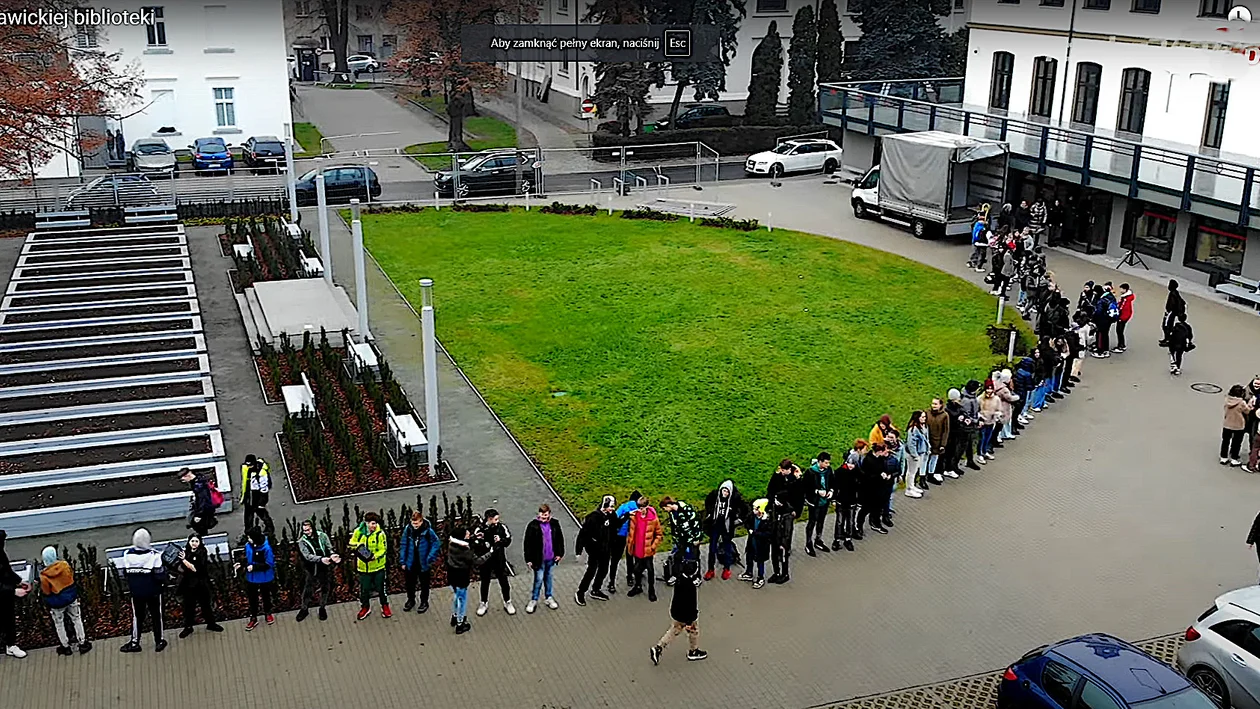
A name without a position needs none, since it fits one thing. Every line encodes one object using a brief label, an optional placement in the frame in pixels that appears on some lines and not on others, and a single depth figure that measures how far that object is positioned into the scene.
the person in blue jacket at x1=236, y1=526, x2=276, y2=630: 12.09
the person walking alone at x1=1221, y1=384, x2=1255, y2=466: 16.66
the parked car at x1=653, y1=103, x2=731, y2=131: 48.34
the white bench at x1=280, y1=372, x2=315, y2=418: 18.03
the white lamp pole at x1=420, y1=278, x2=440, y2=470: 15.69
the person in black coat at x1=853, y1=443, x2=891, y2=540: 14.27
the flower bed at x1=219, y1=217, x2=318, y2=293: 25.62
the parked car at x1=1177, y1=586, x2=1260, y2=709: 10.54
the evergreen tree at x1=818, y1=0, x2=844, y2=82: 49.31
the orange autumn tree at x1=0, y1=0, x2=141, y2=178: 22.23
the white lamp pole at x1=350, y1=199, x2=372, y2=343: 20.96
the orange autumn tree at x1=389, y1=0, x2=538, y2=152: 43.03
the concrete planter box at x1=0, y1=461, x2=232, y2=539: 14.34
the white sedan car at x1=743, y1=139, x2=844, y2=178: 40.25
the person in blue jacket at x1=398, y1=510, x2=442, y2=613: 12.41
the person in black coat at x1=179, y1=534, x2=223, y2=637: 11.90
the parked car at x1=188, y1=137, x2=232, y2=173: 40.12
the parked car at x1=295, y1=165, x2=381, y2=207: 35.00
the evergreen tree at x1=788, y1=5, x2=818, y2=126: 48.97
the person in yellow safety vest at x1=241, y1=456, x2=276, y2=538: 14.30
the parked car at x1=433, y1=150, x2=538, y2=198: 36.59
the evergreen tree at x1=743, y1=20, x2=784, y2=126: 48.50
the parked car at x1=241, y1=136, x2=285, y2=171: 40.28
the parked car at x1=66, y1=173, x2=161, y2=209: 33.00
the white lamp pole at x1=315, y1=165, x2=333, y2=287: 24.95
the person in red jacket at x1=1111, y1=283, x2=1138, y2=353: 21.75
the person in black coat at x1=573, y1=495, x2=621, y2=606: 12.73
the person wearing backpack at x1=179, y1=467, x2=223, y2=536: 13.72
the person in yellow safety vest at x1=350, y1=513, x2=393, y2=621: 12.27
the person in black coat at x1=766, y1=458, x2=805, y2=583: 13.26
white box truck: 30.11
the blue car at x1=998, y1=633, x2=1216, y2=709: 9.59
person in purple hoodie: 12.49
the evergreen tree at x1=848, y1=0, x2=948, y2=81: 48.88
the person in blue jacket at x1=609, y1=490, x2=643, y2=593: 12.93
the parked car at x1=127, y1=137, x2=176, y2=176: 40.25
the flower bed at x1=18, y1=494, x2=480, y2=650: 12.18
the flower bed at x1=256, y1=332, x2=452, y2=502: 15.93
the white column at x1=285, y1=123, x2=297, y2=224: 28.03
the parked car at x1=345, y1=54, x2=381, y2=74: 71.94
